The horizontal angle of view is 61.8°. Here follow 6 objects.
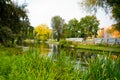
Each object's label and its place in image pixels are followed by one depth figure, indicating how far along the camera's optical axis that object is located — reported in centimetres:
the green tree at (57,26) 4443
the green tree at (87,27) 3688
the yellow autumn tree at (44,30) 4148
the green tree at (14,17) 1135
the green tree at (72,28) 3878
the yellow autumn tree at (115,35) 3269
